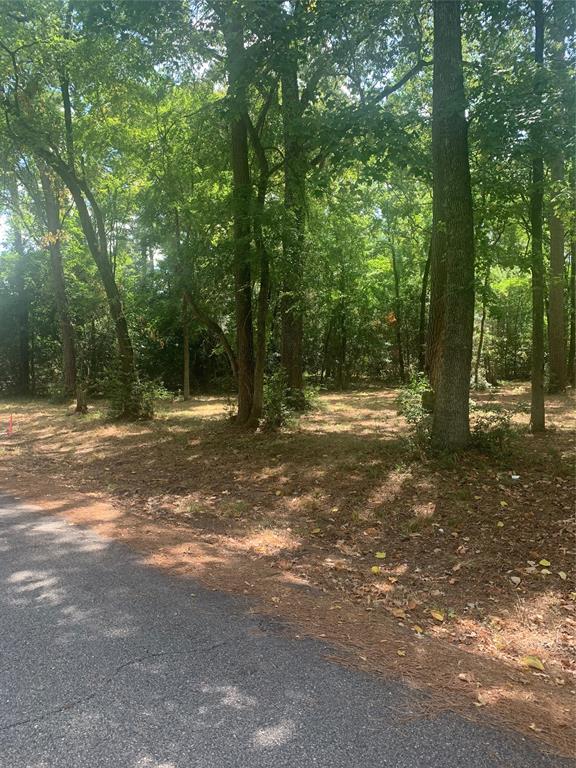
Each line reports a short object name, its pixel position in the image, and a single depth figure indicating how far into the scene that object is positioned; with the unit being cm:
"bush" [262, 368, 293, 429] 1104
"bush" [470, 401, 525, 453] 738
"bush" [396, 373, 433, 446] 784
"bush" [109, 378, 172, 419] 1437
